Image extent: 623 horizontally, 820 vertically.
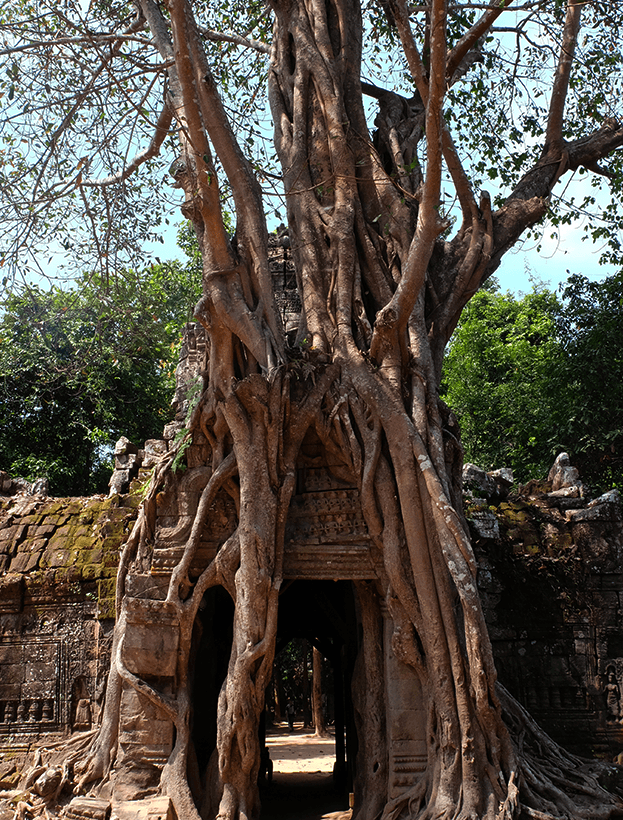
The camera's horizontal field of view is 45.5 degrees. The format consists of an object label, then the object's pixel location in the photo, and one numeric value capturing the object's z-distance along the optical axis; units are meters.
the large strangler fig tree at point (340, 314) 4.57
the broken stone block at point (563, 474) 6.85
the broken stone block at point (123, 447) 6.85
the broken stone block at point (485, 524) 6.31
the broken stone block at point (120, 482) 6.70
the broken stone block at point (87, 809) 4.65
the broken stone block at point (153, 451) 6.57
